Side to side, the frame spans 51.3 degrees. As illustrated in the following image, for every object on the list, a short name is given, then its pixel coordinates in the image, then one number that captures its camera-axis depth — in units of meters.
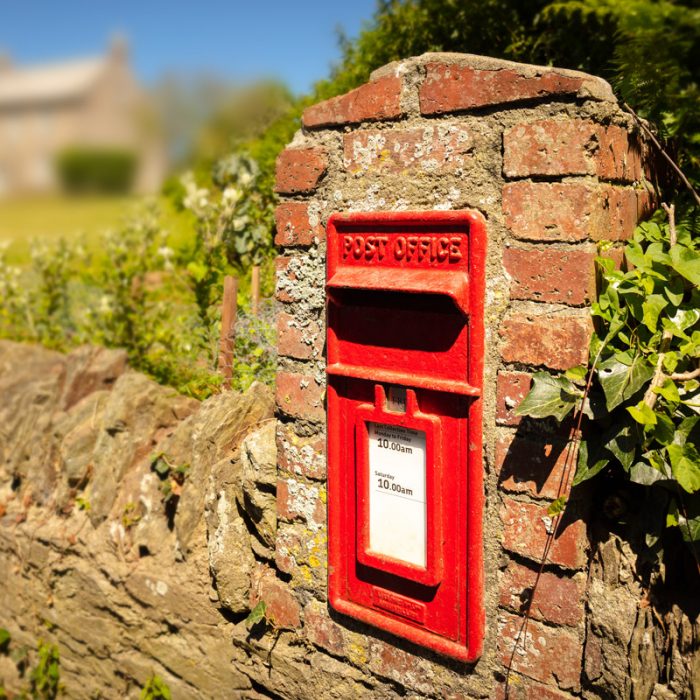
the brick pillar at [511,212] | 1.62
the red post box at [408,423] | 1.75
